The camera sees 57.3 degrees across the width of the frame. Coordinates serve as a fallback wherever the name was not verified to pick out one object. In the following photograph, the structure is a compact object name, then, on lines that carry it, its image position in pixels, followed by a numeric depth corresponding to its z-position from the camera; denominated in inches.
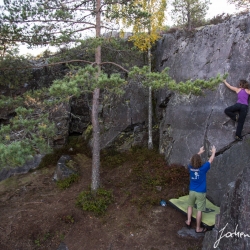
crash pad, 246.1
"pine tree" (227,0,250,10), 439.8
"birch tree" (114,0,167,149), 387.9
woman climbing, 277.6
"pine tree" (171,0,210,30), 516.7
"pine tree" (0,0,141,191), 288.0
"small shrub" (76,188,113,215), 301.6
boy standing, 238.4
